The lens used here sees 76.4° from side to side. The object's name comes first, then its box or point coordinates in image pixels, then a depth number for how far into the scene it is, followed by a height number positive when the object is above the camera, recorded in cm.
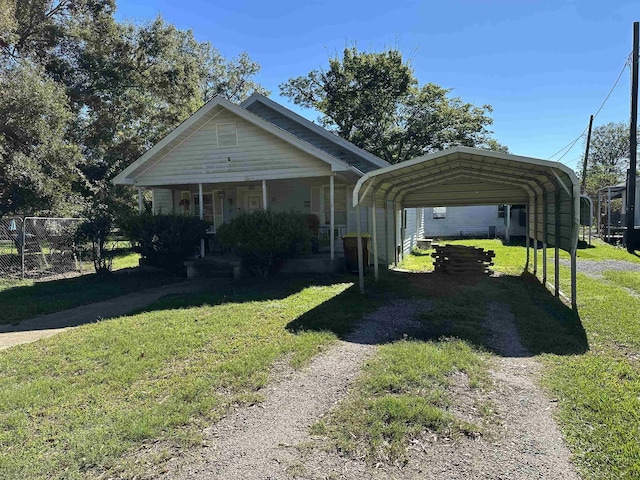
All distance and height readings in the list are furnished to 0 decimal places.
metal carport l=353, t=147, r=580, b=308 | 746 +77
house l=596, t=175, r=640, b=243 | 1955 -3
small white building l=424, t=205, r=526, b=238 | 2783 -35
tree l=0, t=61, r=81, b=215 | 1474 +304
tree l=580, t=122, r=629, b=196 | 5444 +878
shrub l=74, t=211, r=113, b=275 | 1241 -40
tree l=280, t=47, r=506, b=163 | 2650 +727
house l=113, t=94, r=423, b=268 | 1237 +171
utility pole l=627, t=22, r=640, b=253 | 1675 +285
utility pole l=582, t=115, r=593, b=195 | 2794 +557
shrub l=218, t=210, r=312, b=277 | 1059 -42
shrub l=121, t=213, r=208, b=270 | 1188 -38
